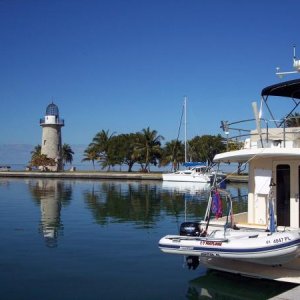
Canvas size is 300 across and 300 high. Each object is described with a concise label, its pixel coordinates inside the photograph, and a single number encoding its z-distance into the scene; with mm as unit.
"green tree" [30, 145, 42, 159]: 100438
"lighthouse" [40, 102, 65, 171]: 81125
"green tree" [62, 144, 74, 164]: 102375
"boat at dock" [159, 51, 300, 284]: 10148
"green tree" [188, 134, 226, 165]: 85619
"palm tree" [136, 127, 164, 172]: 80500
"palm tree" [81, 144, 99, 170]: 88925
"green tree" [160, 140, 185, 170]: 82188
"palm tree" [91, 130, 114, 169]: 88188
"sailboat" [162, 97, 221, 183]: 60241
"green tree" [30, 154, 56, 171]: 78625
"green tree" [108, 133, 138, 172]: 83500
